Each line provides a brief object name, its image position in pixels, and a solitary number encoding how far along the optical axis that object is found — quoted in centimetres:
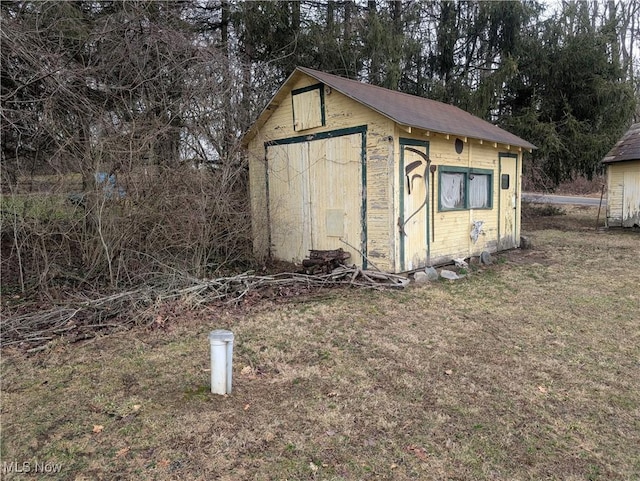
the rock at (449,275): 752
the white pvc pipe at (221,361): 325
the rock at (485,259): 890
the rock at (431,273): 743
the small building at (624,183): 1329
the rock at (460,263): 816
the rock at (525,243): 1077
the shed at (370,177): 708
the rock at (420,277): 723
